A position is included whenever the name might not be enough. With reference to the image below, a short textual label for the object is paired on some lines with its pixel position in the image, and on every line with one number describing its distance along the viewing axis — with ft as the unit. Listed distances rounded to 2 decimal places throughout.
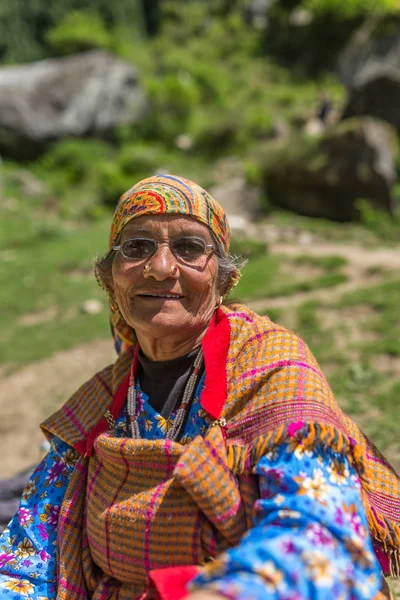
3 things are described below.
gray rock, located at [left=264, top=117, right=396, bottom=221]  31.58
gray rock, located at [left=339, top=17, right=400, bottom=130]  35.40
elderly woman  4.26
